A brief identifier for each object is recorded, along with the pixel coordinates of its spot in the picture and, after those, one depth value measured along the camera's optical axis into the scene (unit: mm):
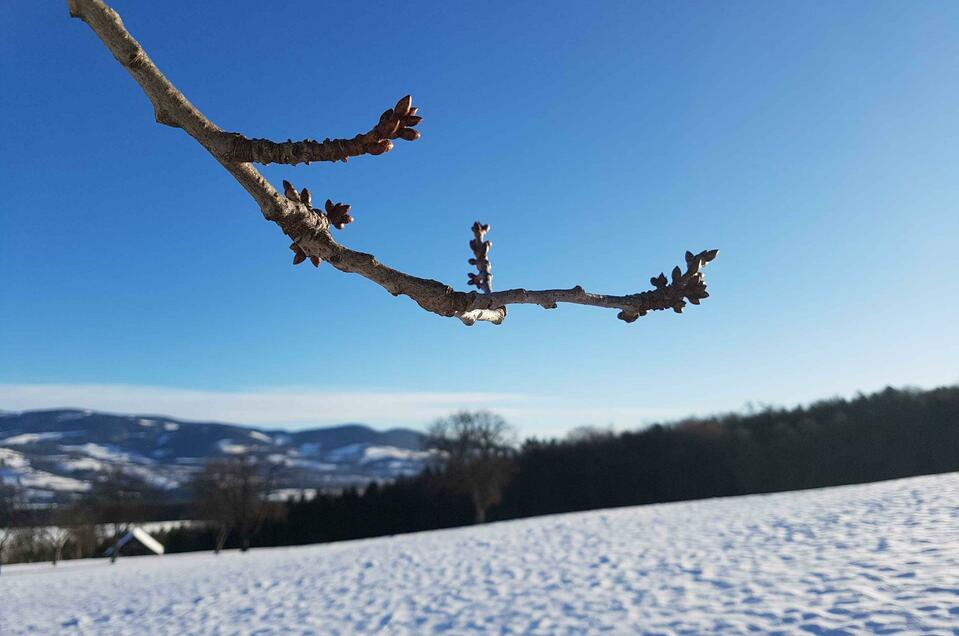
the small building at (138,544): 36906
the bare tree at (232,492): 32719
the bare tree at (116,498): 34906
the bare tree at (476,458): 34656
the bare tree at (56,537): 32625
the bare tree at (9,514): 31562
